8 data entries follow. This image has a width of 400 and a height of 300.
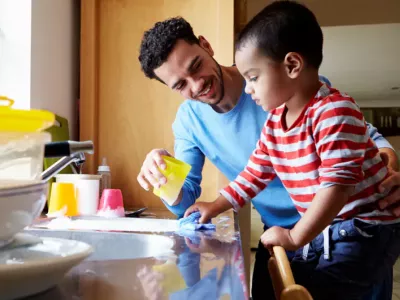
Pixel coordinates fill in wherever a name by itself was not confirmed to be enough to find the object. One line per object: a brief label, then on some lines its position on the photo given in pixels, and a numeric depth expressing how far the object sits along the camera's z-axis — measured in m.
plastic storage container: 0.45
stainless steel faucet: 0.54
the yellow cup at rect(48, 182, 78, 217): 1.19
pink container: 1.25
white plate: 0.38
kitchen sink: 0.78
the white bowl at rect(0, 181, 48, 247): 0.43
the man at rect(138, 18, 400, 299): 1.28
